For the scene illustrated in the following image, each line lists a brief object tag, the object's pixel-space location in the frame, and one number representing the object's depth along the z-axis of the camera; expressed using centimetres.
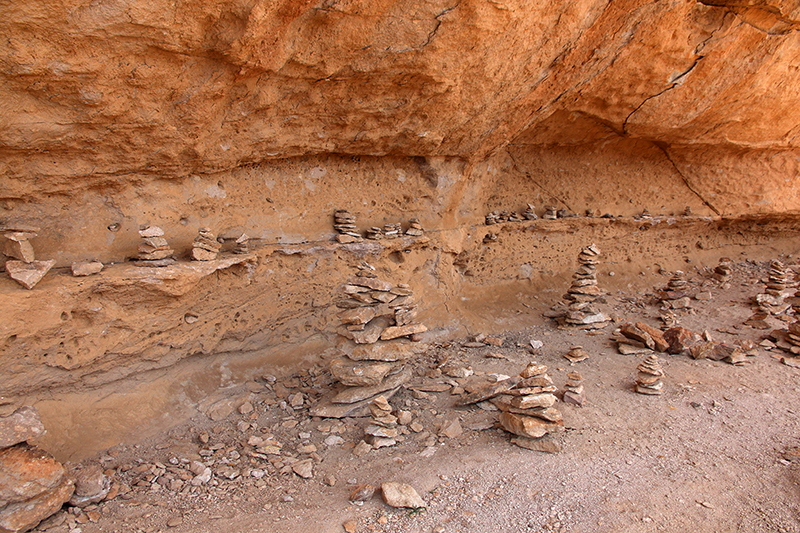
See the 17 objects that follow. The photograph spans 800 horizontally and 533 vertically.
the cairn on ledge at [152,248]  411
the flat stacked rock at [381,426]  410
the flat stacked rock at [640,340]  612
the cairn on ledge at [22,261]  341
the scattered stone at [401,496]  321
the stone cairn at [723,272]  912
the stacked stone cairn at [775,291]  734
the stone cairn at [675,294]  793
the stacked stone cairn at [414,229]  664
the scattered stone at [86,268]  372
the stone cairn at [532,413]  387
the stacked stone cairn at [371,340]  453
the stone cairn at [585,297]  719
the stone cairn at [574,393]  458
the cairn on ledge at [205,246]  442
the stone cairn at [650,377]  489
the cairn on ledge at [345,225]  593
